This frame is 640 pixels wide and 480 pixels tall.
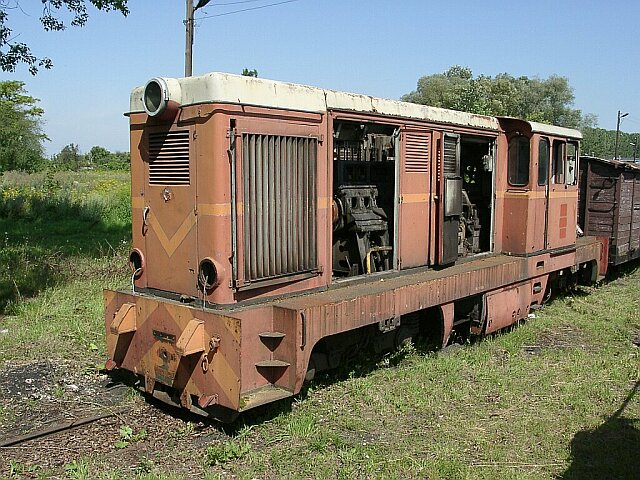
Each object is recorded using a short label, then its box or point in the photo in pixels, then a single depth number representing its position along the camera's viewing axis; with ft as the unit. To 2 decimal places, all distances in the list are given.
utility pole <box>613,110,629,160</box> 147.74
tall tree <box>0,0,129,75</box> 36.37
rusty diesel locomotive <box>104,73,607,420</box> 16.71
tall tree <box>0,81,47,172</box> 132.16
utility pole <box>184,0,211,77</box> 45.39
